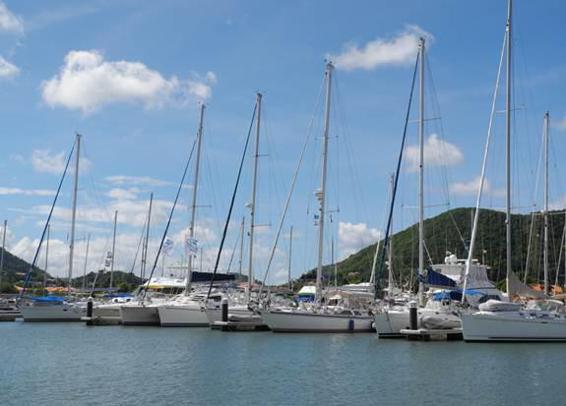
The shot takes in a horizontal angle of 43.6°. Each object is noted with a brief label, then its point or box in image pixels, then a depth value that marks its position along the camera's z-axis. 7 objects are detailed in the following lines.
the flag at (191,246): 61.38
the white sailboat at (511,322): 40.75
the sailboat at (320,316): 49.69
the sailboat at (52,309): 69.44
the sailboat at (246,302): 54.84
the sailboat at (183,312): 59.06
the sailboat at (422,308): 44.41
